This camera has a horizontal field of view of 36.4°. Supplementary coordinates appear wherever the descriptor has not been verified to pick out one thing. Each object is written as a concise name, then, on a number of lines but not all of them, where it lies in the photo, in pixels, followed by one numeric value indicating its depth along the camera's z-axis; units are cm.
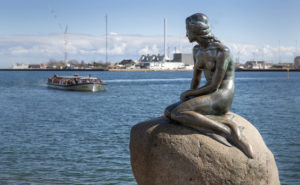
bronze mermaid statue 768
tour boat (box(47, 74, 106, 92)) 5525
